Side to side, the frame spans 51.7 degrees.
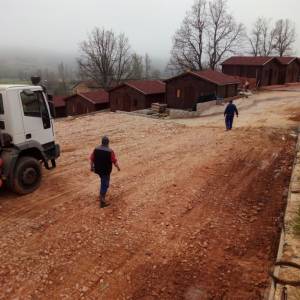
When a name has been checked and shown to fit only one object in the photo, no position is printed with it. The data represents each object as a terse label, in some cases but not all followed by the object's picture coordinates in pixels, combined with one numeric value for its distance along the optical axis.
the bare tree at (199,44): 45.97
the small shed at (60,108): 42.94
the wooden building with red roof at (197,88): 26.89
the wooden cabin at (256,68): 37.84
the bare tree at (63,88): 76.56
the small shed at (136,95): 31.48
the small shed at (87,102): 37.19
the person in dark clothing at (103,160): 7.74
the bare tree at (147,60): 126.95
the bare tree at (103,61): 51.38
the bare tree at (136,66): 70.83
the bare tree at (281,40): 65.75
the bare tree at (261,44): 66.41
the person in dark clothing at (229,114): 16.33
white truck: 8.26
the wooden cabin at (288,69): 41.88
